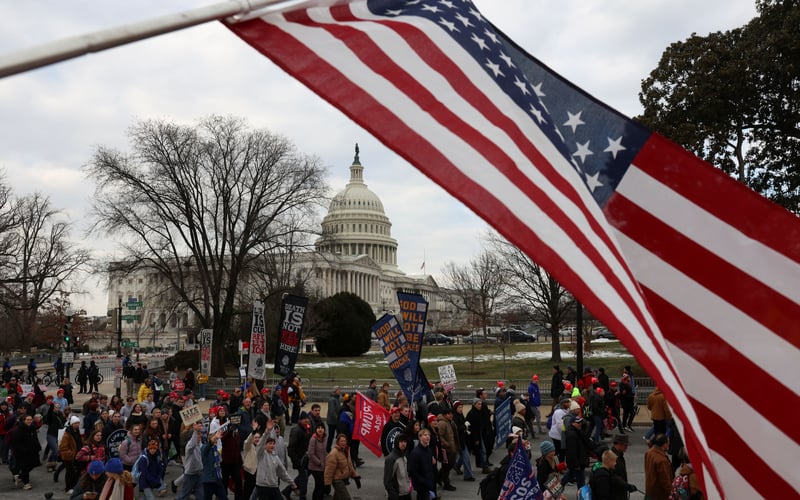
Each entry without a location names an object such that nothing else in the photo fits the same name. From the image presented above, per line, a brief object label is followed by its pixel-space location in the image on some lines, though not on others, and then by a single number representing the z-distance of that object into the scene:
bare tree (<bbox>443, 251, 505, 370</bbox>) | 47.00
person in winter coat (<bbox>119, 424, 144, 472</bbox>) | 12.94
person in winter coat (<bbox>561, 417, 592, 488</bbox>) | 12.72
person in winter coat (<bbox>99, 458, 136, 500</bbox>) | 8.68
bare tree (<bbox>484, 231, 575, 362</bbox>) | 38.53
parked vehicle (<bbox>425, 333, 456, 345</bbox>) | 88.22
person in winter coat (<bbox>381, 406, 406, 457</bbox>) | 13.20
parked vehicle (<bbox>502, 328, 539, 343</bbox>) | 79.56
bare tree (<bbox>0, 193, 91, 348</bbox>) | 38.44
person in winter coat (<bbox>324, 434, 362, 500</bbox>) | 11.37
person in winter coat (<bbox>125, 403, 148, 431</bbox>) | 14.87
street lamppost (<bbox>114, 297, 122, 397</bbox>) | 28.14
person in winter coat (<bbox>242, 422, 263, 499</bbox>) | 11.80
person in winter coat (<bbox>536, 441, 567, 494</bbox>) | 10.13
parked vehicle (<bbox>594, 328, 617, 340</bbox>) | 75.60
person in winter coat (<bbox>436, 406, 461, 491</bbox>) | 13.96
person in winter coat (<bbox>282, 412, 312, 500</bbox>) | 13.17
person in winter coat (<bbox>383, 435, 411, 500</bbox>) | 10.84
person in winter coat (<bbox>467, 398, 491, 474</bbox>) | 15.91
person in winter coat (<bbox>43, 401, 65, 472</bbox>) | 17.36
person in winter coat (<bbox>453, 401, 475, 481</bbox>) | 15.20
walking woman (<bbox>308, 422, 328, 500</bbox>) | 12.50
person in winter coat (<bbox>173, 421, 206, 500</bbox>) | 11.85
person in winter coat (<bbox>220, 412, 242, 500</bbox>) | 12.37
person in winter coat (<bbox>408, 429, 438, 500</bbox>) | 11.32
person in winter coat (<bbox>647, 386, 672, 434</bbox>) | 17.11
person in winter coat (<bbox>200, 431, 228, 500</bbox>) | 11.64
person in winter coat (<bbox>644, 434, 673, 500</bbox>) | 9.30
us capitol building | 134.50
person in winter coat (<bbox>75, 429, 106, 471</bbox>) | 12.34
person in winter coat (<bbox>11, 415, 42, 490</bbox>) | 15.18
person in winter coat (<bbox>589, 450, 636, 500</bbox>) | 8.80
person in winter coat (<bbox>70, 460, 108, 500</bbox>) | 9.08
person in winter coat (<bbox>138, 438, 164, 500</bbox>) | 11.69
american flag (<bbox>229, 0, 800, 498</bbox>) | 3.63
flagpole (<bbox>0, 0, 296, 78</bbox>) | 2.45
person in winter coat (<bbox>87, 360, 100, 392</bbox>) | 33.66
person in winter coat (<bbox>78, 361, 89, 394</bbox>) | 34.42
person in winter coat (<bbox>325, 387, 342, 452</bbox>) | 17.67
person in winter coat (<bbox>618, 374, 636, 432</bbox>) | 20.58
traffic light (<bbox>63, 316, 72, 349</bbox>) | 32.11
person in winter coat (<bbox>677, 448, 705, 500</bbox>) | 8.61
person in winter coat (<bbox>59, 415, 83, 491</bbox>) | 14.72
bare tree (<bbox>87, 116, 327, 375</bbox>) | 37.34
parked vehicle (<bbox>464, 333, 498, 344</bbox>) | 79.07
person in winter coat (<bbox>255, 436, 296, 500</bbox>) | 10.93
